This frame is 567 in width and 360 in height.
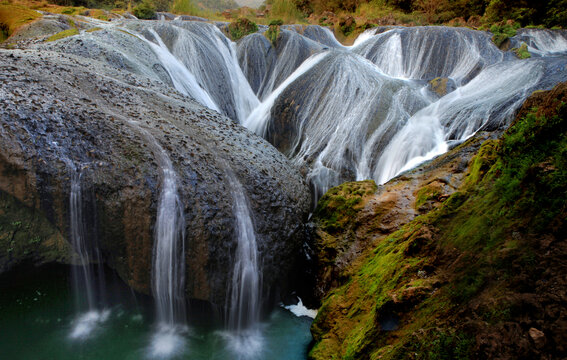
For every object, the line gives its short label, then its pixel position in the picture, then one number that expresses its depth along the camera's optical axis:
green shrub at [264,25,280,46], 12.54
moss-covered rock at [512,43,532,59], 10.77
